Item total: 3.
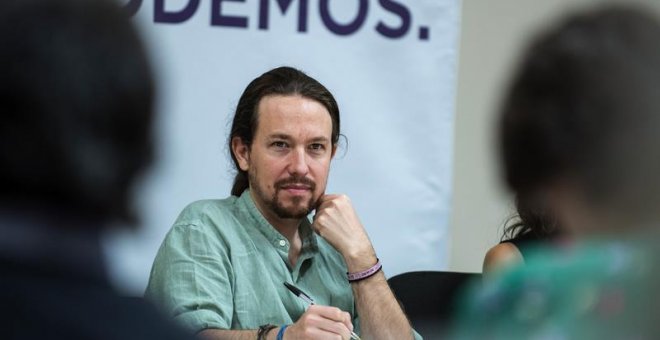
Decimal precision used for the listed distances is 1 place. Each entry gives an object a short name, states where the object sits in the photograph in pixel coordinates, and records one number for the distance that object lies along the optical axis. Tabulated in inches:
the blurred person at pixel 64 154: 98.3
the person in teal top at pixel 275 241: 183.6
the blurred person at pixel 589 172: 110.3
